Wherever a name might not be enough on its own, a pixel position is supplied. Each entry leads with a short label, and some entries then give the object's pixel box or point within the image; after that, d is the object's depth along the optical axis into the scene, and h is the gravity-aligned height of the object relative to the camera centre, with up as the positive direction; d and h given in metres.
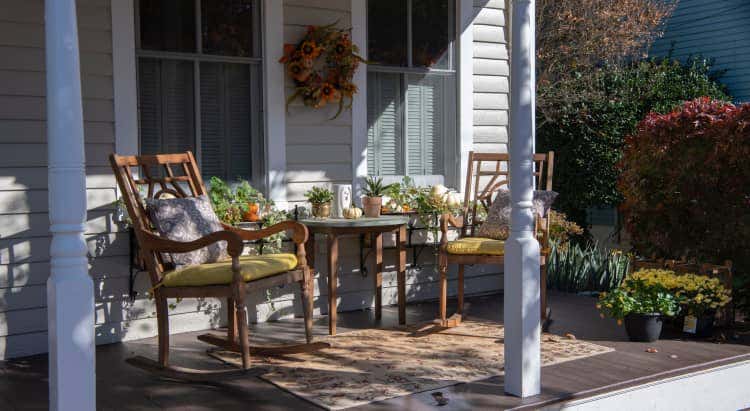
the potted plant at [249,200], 4.89 -0.16
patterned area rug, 3.57 -0.97
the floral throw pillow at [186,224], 4.14 -0.26
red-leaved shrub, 4.96 -0.07
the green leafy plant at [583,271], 6.36 -0.80
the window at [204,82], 4.74 +0.58
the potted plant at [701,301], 4.59 -0.75
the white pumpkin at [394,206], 5.48 -0.23
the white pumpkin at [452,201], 5.57 -0.20
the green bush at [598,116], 9.48 +0.70
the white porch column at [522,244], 3.41 -0.31
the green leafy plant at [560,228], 7.17 -0.53
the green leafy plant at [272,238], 4.91 -0.40
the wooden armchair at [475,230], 4.78 -0.39
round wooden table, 4.65 -0.42
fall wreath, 5.10 +0.72
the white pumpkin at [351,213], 4.98 -0.25
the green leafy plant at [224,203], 4.79 -0.17
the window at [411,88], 5.66 +0.63
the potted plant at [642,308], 4.45 -0.77
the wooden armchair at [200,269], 3.75 -0.47
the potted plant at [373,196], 5.14 -0.15
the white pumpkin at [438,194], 5.54 -0.14
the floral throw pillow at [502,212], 5.04 -0.25
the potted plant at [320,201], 5.00 -0.17
